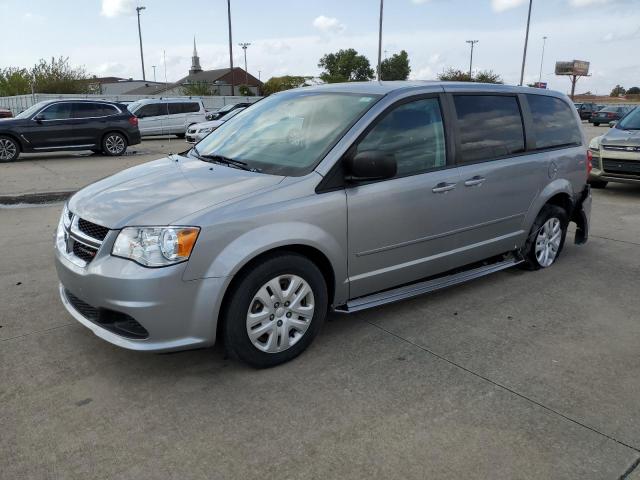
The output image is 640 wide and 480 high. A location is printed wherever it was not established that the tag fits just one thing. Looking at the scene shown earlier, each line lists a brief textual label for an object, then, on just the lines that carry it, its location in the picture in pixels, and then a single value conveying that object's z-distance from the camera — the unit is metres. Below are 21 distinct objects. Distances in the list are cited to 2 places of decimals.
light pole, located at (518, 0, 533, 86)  45.62
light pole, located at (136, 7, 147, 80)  60.35
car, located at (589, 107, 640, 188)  9.09
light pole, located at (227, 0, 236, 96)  45.19
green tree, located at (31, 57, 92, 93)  41.69
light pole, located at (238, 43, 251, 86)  80.70
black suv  14.34
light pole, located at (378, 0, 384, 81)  37.25
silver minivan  3.00
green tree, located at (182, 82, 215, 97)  52.10
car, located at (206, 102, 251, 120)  22.99
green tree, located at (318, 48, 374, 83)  84.62
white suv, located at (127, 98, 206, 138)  21.50
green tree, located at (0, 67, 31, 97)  44.47
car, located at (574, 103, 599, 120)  43.46
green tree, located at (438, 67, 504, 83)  48.46
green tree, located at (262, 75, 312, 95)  63.15
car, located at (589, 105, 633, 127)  35.69
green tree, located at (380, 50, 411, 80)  82.81
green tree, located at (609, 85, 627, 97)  97.46
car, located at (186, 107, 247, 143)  18.76
